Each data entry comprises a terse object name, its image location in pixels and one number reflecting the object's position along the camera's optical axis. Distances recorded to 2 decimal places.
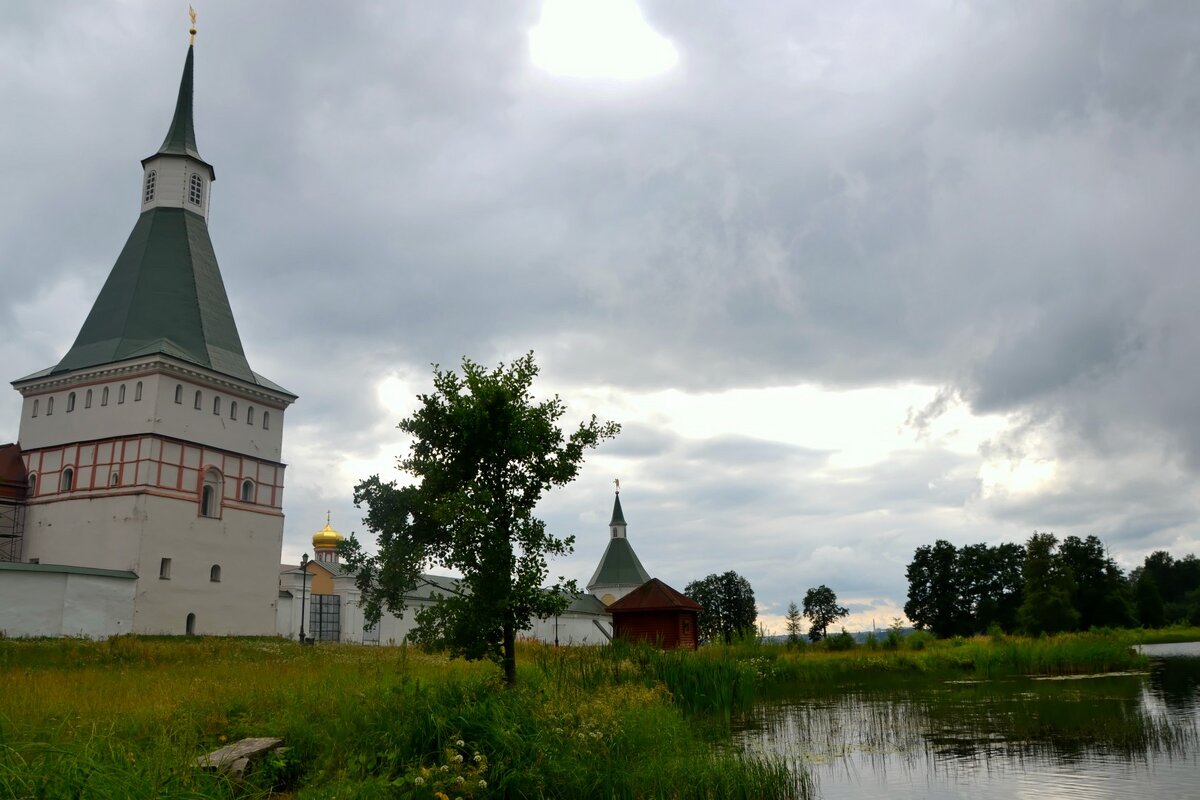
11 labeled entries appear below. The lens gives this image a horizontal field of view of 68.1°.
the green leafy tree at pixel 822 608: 102.75
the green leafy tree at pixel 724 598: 107.25
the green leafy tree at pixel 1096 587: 66.81
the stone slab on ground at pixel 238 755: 8.83
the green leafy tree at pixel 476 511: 13.77
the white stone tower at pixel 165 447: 40.91
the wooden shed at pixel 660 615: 37.81
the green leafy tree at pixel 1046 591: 57.72
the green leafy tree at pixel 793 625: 35.97
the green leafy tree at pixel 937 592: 81.06
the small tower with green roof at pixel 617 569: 96.56
